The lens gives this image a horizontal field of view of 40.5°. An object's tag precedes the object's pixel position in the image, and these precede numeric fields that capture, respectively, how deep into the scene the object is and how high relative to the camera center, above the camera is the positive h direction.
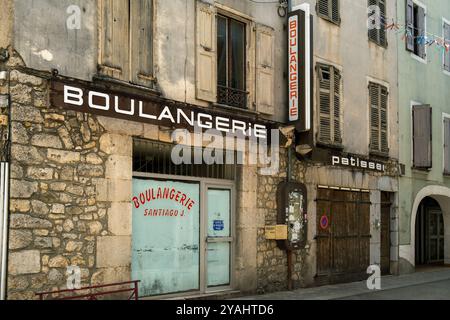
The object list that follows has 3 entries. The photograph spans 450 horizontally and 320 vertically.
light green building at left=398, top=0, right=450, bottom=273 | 15.46 +2.06
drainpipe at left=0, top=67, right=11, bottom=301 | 6.95 -0.15
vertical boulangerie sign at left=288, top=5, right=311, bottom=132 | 11.01 +2.39
